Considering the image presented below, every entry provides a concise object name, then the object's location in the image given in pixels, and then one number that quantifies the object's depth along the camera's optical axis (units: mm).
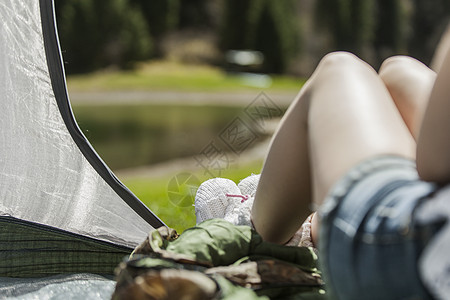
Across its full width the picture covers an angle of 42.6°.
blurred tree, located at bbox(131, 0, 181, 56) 24938
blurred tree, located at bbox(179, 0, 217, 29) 26500
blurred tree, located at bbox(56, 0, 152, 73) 20906
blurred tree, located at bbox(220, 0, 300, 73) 23211
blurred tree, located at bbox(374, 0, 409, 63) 23234
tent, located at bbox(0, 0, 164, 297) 1531
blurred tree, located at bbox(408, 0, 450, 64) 23375
